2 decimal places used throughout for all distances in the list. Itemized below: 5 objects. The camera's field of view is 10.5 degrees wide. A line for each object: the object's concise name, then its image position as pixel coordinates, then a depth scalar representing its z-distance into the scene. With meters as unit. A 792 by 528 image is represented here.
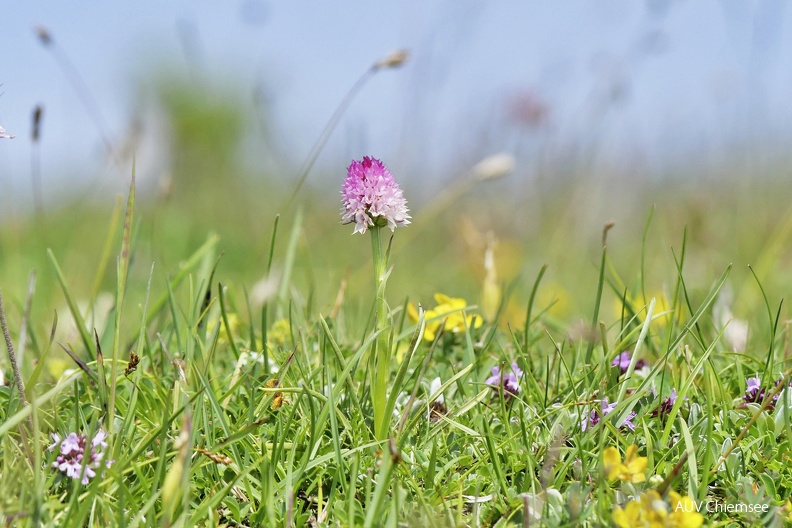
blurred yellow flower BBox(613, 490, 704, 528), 1.24
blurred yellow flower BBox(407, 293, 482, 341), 1.39
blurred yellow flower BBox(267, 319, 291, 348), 1.42
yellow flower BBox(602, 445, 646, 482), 1.26
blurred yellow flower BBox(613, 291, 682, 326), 1.39
